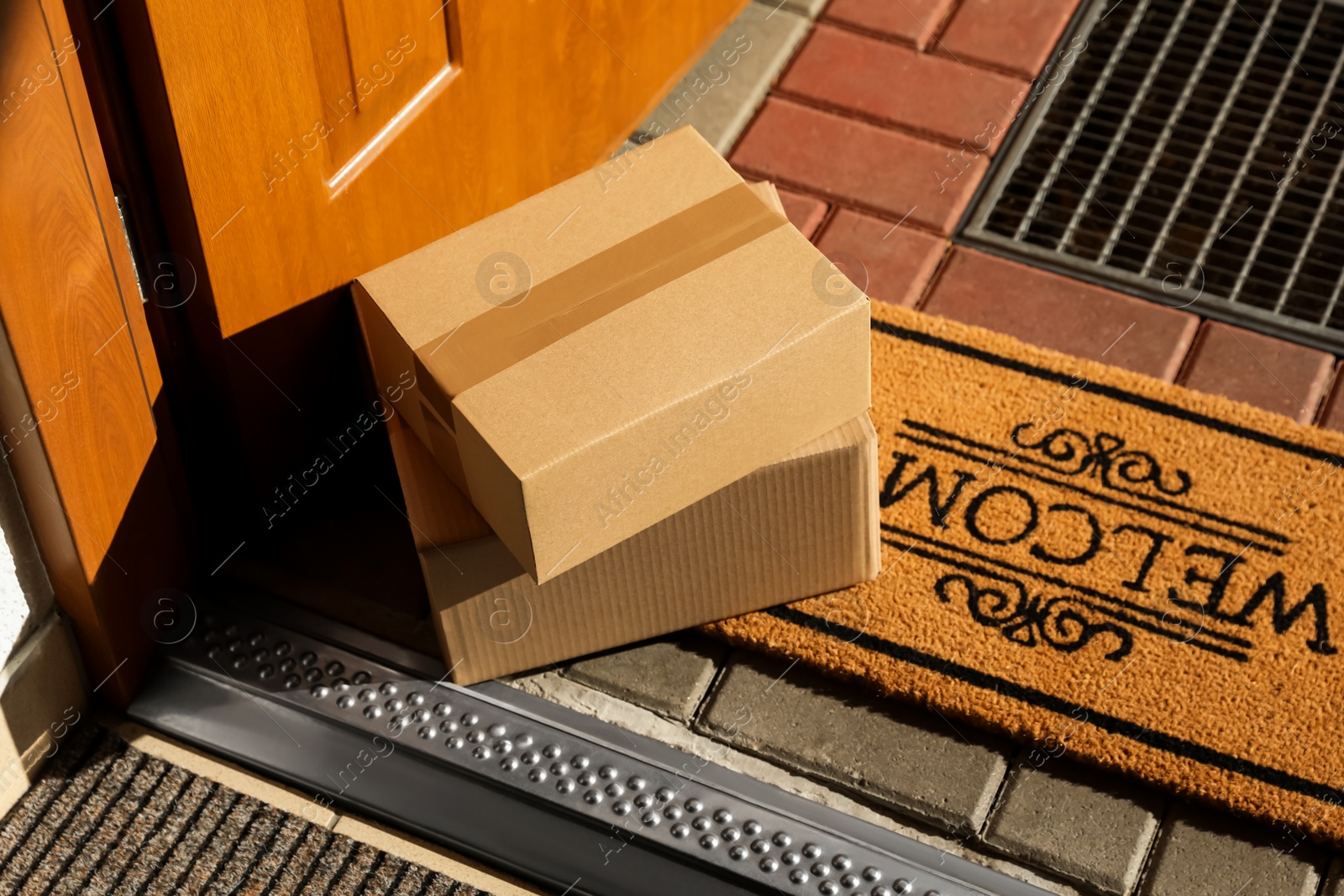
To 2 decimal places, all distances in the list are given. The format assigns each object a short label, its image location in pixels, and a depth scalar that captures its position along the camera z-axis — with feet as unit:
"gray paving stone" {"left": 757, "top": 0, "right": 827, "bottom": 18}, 9.14
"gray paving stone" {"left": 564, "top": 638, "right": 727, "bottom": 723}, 6.01
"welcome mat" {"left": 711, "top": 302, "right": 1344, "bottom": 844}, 5.80
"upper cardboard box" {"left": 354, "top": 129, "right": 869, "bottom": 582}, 4.95
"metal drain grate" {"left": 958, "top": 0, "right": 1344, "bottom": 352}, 7.70
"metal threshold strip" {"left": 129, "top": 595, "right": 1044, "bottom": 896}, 5.47
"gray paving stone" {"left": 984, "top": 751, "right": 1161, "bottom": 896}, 5.49
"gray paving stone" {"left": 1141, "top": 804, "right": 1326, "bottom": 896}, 5.43
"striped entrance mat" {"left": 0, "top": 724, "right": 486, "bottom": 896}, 5.43
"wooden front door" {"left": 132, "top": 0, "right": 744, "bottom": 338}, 5.05
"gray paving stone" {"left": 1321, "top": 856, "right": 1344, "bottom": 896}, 5.41
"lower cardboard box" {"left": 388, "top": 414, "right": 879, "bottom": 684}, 5.50
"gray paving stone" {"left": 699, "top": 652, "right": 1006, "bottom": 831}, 5.69
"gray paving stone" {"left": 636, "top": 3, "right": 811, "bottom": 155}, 8.52
